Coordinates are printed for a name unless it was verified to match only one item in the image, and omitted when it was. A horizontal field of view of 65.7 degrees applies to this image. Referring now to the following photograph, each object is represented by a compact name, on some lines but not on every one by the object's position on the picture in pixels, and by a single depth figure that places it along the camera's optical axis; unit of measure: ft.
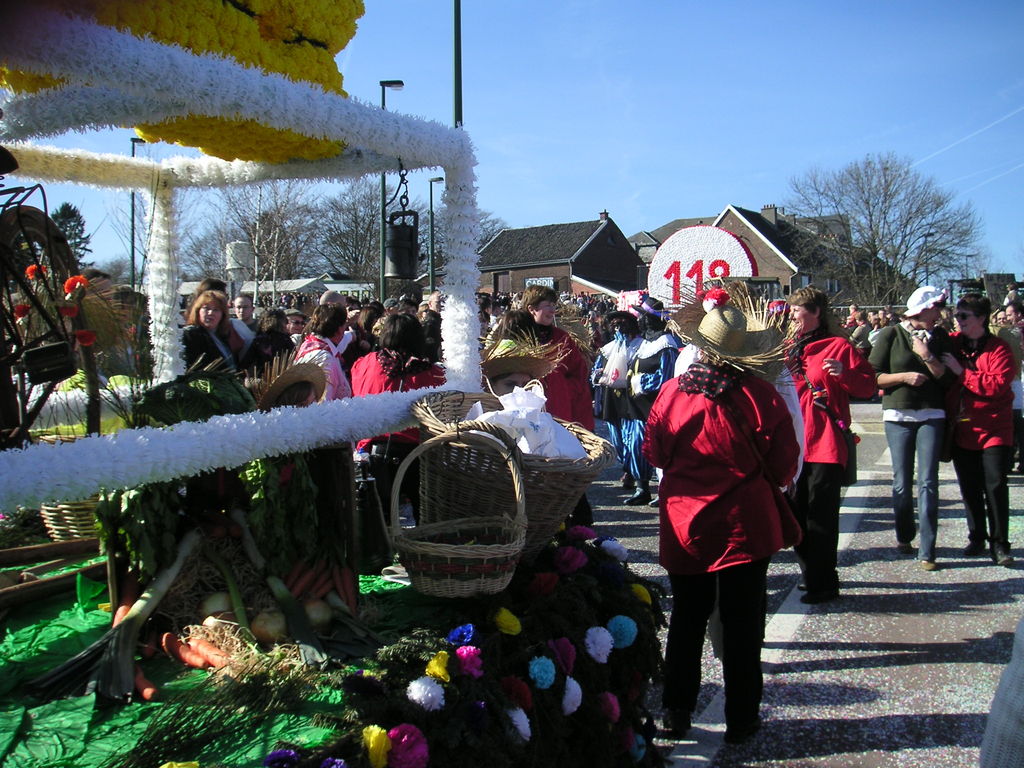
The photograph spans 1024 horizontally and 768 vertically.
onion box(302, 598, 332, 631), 7.60
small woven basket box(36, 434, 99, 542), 9.45
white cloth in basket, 8.77
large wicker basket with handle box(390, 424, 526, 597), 7.39
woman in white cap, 18.22
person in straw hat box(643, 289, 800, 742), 10.77
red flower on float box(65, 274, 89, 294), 7.70
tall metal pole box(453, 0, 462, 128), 36.60
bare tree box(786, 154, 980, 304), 132.36
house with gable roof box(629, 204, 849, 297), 139.96
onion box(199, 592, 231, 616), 7.33
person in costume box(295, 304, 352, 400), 16.89
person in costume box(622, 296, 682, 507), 24.17
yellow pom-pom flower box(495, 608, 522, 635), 7.84
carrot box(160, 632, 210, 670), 6.91
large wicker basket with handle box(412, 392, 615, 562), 8.19
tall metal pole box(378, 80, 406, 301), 39.68
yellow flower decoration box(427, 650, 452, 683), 6.72
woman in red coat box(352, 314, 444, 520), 15.06
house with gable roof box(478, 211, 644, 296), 165.37
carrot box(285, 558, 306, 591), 7.98
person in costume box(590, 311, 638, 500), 25.79
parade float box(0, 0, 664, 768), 6.09
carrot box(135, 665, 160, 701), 6.45
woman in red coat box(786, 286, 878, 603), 15.75
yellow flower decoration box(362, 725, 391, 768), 5.79
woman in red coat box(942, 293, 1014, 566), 18.20
